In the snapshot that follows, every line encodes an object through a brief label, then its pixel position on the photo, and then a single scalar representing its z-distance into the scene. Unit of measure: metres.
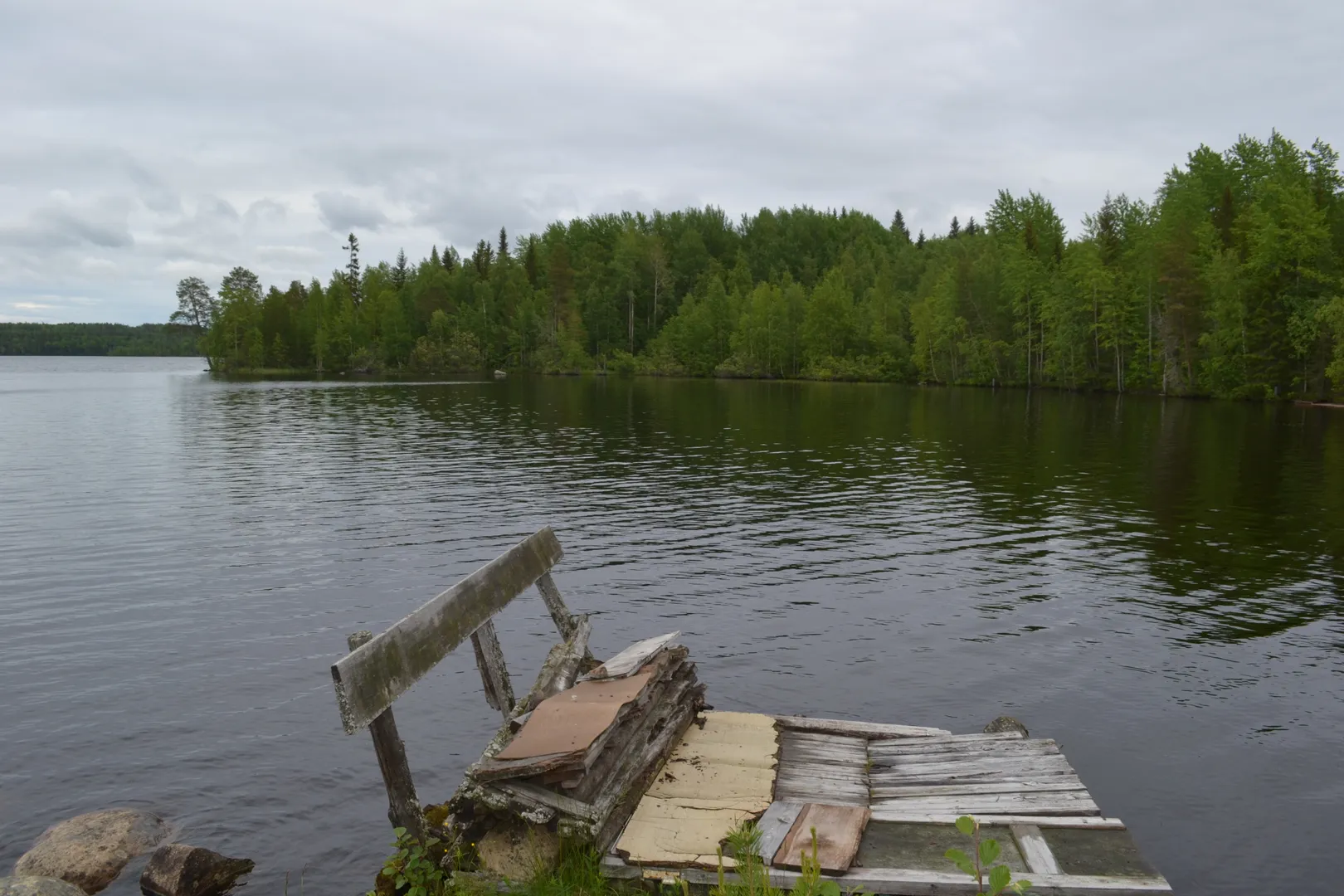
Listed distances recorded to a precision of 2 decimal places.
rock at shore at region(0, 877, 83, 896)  7.41
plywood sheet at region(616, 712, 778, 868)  7.37
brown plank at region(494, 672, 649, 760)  7.45
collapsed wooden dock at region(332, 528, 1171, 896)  7.12
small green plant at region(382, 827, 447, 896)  7.52
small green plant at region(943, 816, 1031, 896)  4.71
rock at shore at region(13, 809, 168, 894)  8.90
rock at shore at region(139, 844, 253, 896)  8.71
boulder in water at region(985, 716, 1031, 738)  10.68
